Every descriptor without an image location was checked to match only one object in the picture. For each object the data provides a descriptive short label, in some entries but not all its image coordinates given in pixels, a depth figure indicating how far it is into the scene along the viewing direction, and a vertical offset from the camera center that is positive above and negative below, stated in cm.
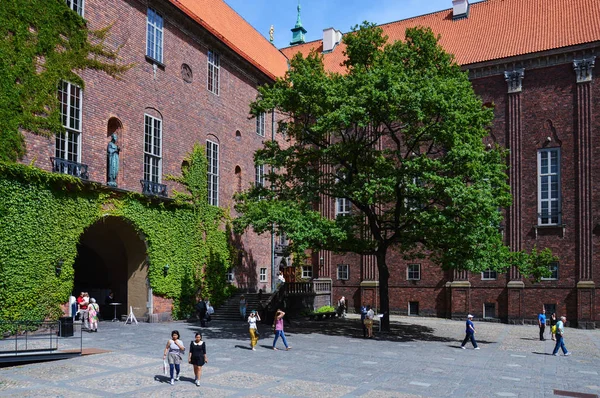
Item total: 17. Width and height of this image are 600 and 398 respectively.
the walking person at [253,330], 1862 -284
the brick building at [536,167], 3225 +417
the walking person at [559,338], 2011 -329
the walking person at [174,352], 1336 -255
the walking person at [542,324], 2503 -350
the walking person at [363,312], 2612 -318
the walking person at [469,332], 2088 -321
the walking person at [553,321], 2469 -342
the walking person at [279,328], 1900 -283
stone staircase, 2931 -338
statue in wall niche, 2314 +314
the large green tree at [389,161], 2147 +312
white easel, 2500 -332
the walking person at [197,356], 1327 -261
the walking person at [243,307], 2850 -322
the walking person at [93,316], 2125 -278
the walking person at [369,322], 2271 -313
